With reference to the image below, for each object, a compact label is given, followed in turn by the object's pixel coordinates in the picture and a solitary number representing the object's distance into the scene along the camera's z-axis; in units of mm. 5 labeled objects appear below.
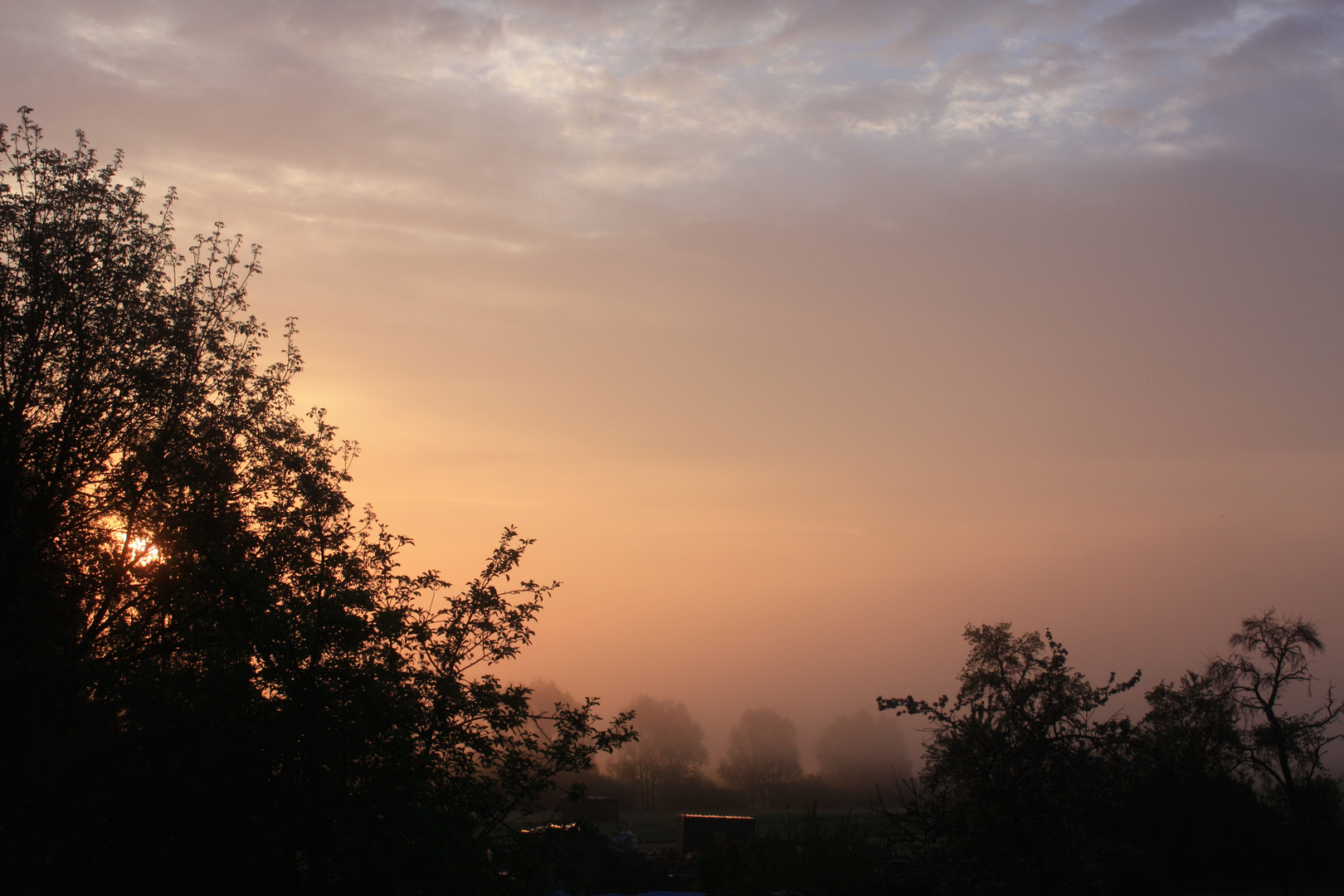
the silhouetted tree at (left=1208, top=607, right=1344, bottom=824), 42688
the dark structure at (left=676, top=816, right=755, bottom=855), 47875
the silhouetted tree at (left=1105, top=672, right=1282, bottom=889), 38031
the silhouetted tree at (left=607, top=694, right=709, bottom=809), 107500
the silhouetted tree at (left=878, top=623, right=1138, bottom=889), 16359
